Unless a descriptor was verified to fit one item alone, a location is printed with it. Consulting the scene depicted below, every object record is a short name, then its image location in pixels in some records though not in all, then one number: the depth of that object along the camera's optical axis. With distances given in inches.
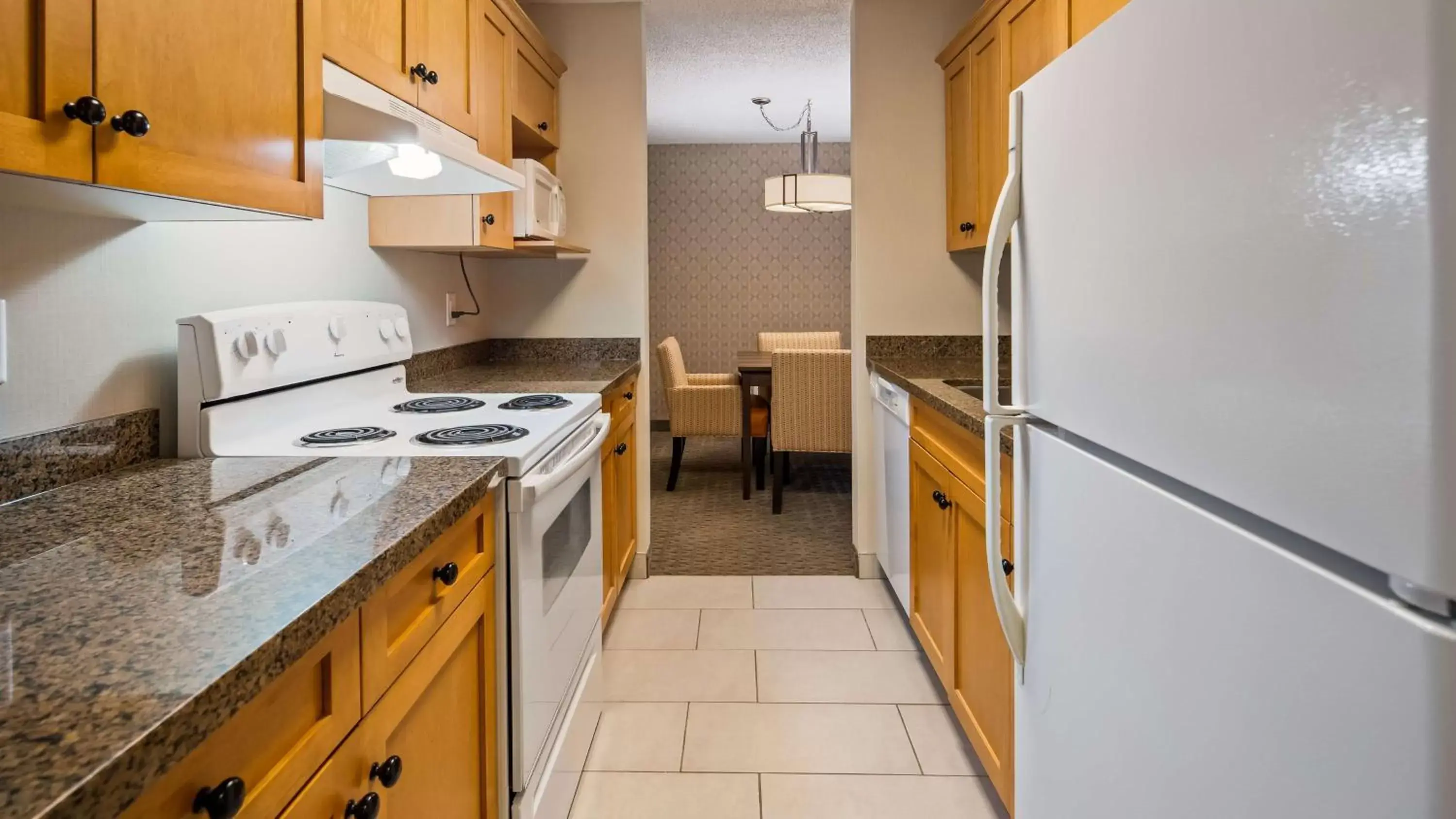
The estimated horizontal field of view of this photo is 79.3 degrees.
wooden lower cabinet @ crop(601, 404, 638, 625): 106.3
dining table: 190.9
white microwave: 110.0
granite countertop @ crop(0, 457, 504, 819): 20.2
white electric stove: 57.9
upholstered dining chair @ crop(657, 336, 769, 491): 199.3
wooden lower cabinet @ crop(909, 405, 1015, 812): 67.5
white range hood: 60.3
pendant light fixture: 184.5
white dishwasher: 109.4
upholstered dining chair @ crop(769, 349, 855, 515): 176.6
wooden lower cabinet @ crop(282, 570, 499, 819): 34.9
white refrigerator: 19.2
